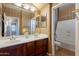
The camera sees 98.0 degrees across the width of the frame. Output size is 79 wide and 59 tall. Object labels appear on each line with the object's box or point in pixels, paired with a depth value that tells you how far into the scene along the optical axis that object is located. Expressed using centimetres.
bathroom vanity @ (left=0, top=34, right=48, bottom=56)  147
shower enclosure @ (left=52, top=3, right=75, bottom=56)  153
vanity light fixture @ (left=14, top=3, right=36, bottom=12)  156
